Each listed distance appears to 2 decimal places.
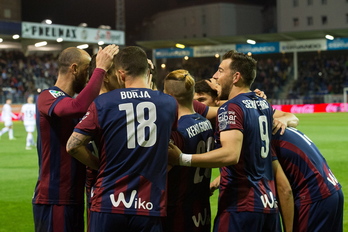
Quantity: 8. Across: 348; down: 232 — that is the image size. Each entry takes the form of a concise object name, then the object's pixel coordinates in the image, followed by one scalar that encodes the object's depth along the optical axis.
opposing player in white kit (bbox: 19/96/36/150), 19.94
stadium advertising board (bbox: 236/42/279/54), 46.84
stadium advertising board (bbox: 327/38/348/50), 44.41
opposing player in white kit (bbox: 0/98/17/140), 23.38
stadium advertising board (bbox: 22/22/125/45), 39.88
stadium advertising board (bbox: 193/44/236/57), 48.53
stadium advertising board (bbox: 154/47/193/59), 49.62
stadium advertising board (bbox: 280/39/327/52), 45.50
